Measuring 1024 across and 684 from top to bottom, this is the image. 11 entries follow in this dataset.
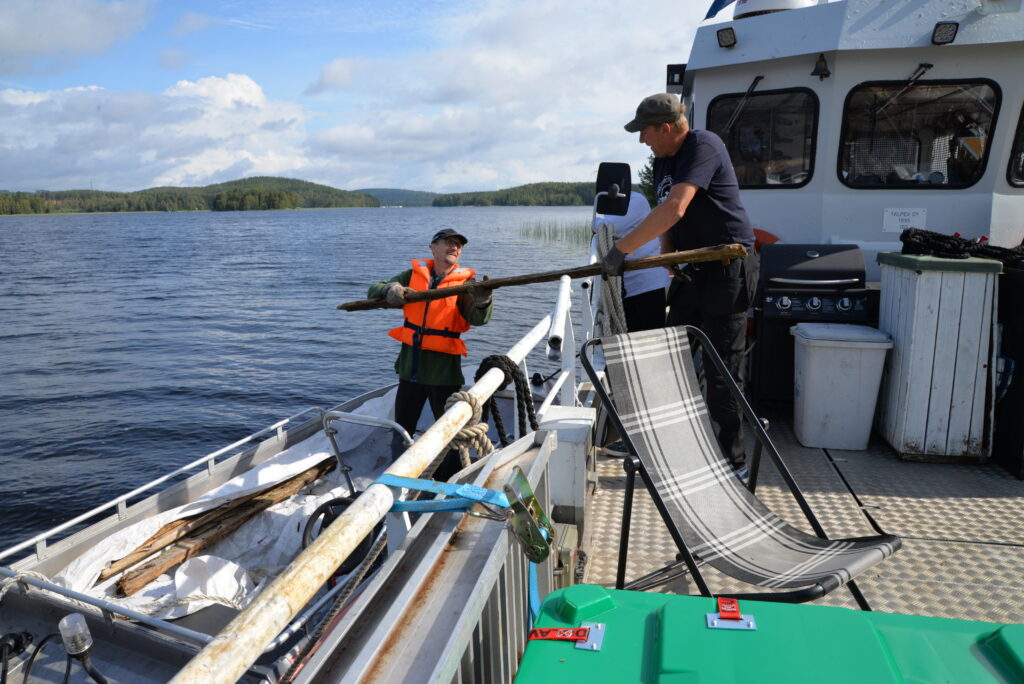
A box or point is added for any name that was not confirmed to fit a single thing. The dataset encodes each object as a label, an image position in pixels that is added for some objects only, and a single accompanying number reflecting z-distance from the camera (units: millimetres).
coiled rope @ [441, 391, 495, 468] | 2076
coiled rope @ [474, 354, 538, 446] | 2529
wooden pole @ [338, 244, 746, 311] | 3021
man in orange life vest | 4848
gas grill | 4594
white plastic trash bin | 4219
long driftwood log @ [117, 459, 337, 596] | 4164
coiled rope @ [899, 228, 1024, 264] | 3980
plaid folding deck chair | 2326
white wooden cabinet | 3906
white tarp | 4039
